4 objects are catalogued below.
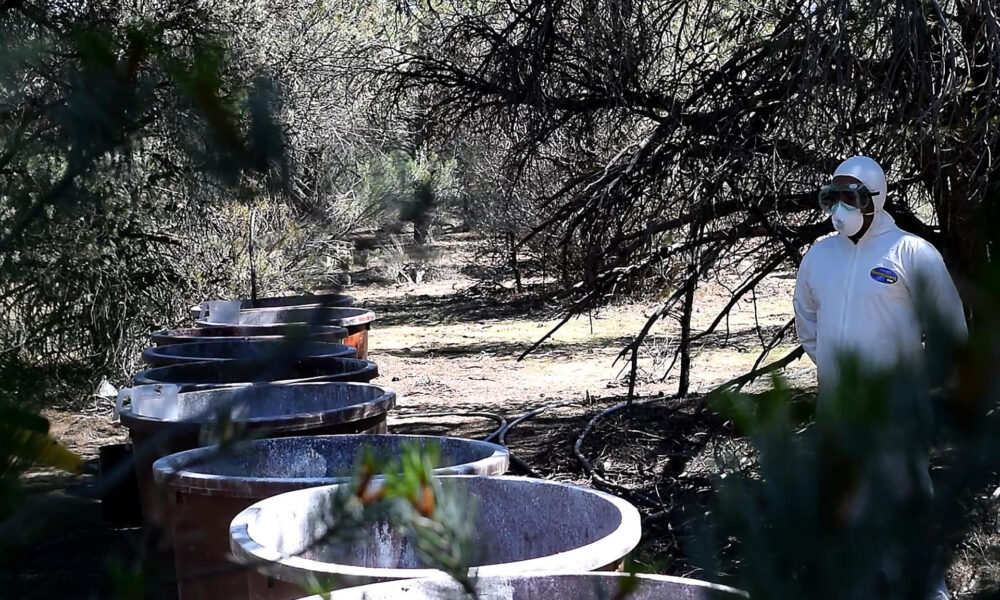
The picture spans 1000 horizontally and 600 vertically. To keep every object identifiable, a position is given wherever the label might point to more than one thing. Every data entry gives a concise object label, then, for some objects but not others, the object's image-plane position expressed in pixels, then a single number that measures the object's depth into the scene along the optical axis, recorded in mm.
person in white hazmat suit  4680
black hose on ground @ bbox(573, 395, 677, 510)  7199
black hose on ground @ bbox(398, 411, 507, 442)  9070
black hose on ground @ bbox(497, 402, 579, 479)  8084
